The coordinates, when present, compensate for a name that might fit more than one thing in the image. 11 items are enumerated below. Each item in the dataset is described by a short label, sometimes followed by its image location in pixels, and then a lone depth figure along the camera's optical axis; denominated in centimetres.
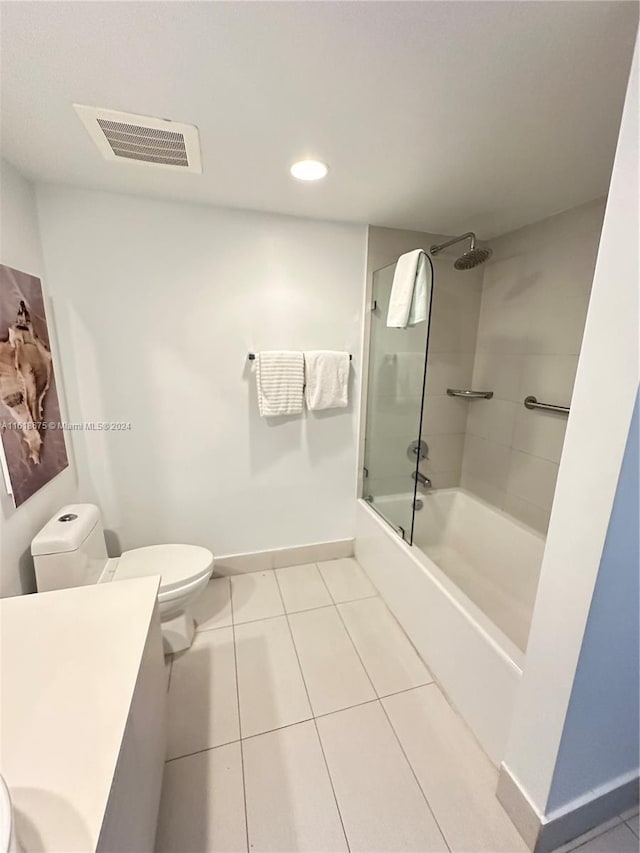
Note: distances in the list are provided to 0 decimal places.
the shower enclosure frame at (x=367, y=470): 179
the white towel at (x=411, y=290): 169
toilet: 129
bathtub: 121
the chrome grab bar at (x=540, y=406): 170
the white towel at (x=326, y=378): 197
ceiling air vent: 106
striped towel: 188
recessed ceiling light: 130
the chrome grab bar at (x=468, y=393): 213
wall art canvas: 123
